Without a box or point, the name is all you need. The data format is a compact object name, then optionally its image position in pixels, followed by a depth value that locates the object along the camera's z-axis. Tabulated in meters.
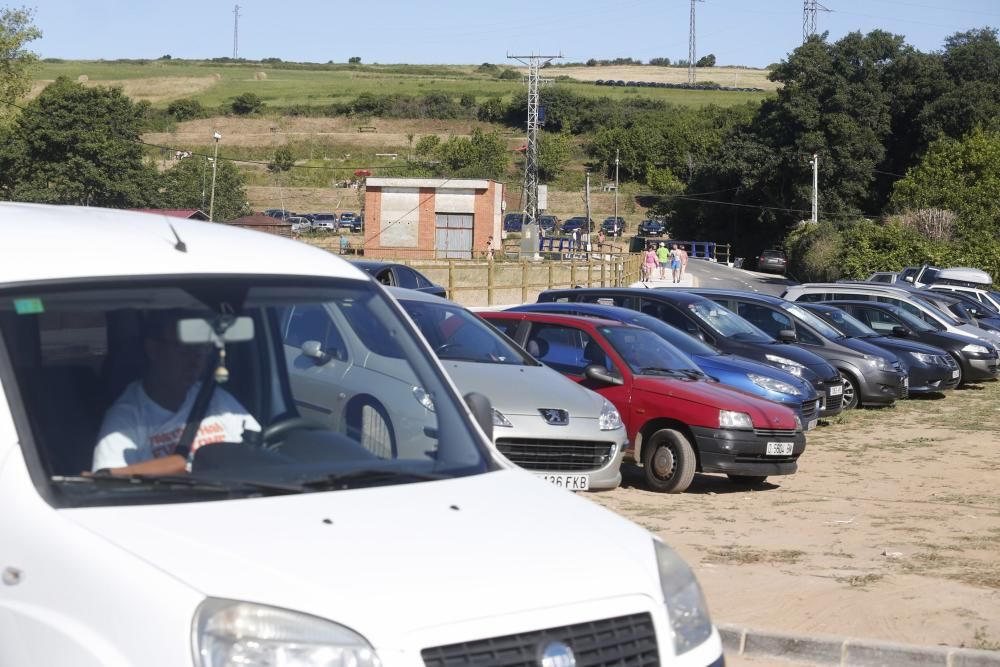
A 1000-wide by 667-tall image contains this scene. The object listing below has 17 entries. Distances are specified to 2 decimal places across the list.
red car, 11.68
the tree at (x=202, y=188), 70.94
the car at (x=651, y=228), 96.62
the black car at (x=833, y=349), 19.05
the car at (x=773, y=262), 72.19
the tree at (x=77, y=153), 64.62
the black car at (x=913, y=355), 21.44
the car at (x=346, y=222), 84.31
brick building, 64.31
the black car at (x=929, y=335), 23.39
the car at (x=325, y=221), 81.75
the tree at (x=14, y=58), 49.66
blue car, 13.91
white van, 3.20
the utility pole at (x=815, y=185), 75.50
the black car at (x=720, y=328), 16.53
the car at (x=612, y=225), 95.44
